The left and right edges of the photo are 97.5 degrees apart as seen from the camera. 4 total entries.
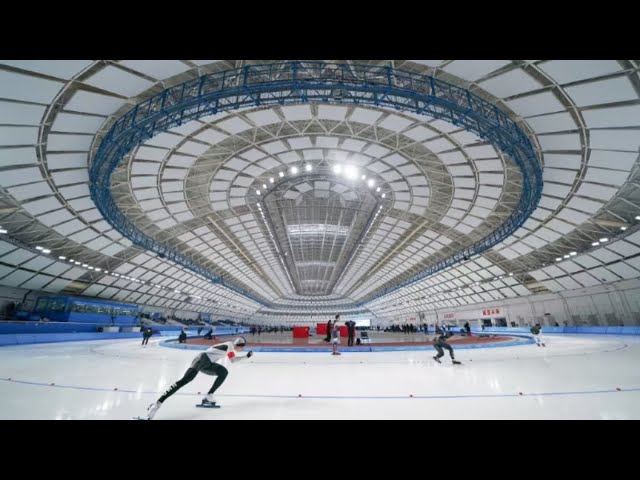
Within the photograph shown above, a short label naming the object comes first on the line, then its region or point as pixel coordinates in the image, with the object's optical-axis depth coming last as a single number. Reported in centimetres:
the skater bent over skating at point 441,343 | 1096
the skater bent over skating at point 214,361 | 508
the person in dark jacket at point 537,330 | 1775
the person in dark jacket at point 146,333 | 2310
